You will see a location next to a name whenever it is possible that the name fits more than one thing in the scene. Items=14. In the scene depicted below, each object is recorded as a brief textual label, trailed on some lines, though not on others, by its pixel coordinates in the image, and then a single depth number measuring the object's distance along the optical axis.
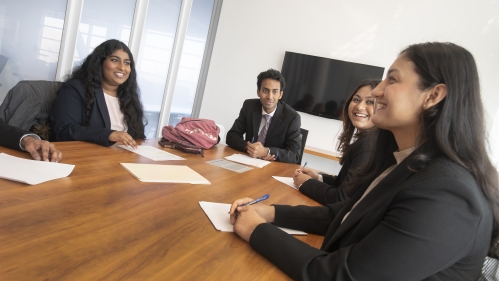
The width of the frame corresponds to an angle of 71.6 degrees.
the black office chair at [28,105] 2.22
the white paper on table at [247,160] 2.43
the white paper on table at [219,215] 1.15
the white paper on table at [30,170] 1.19
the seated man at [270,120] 3.32
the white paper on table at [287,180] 2.05
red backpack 2.38
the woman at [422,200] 0.75
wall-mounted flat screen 5.20
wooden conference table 0.77
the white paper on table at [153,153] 1.97
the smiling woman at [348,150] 1.76
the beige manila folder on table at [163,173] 1.53
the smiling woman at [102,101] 2.13
